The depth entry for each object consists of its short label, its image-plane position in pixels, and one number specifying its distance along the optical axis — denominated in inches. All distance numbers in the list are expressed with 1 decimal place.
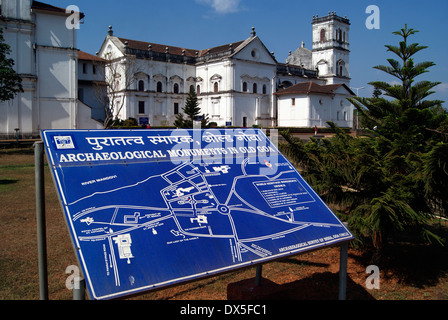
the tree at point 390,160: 186.7
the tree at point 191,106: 1622.3
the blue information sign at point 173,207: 107.0
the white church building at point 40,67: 1128.2
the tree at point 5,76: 818.8
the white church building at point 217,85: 1809.8
